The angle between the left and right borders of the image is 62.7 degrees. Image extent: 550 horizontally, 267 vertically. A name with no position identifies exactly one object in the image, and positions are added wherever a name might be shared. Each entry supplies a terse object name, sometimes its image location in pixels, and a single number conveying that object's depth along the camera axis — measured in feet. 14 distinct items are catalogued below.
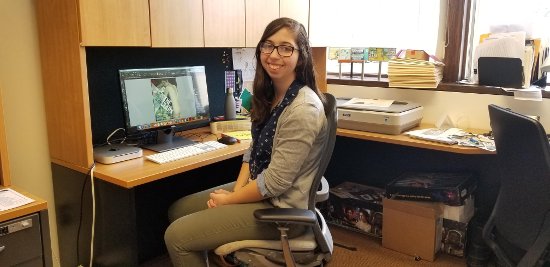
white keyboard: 6.38
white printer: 7.72
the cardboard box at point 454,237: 7.86
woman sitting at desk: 4.95
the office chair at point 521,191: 4.60
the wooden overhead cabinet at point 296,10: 8.46
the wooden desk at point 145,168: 5.58
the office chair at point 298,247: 4.92
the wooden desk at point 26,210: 4.57
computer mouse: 7.36
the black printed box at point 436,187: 7.71
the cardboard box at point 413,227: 7.84
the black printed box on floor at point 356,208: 8.75
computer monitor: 6.66
